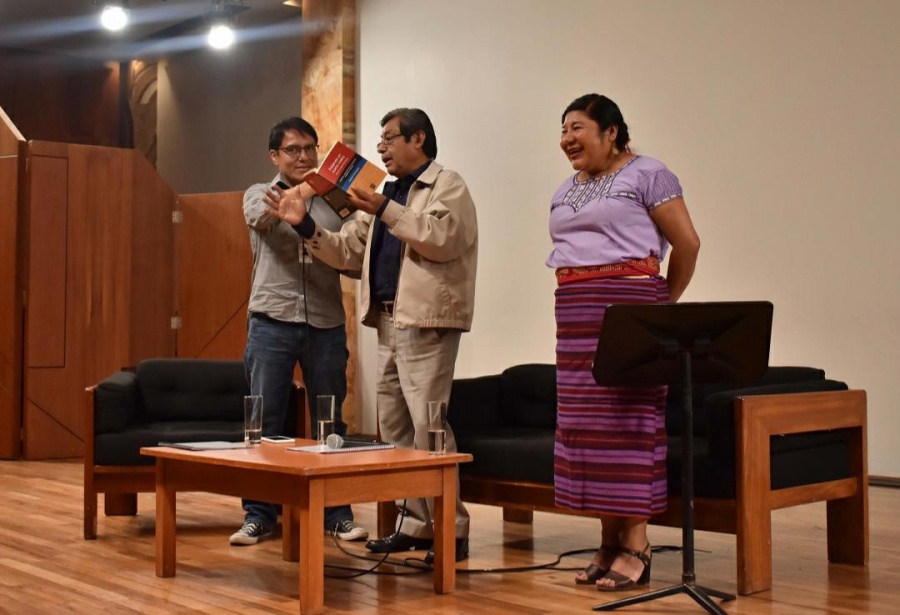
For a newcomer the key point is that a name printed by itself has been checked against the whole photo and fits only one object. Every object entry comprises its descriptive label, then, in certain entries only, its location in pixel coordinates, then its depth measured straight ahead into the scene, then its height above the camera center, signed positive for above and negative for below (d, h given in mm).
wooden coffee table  3141 -447
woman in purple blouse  3398 +124
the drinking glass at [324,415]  3660 -268
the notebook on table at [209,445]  3662 -372
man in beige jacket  3877 +198
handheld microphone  3557 -339
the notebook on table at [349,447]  3551 -361
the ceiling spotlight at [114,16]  8891 +2465
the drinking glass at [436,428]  3482 -293
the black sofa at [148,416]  4625 -370
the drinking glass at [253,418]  3799 -289
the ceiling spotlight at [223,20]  9000 +2670
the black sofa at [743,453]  3434 -390
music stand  3031 -42
